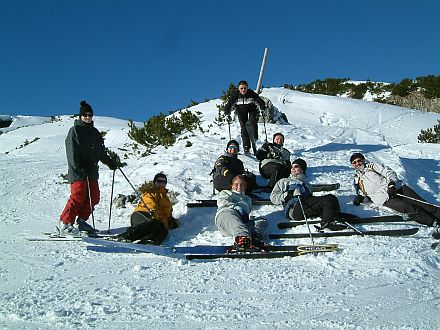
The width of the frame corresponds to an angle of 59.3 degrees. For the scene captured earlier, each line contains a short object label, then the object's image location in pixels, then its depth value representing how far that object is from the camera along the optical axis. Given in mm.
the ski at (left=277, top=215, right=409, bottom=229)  5715
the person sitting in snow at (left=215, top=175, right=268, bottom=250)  5004
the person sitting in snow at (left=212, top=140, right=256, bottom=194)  7156
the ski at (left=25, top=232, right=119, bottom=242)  5639
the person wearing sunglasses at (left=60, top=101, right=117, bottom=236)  5879
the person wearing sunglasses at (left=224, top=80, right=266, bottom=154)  9586
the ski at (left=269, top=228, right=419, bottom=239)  5105
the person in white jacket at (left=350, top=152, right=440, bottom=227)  5660
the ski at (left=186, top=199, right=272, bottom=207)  6828
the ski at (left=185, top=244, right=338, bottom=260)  4590
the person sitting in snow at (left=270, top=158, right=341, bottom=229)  5602
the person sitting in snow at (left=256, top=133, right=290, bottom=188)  7508
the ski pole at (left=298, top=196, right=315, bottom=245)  4989
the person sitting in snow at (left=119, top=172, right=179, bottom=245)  5352
